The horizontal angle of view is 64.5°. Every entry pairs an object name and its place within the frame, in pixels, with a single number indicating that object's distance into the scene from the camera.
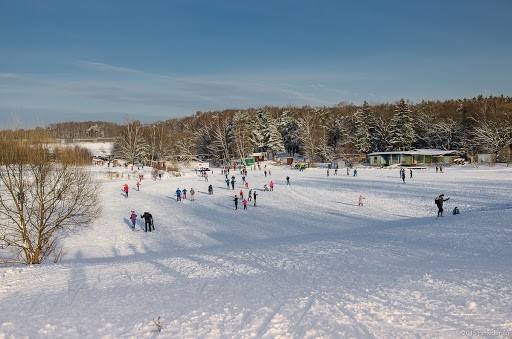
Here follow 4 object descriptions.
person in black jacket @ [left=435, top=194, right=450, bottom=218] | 20.61
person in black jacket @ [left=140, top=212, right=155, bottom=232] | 22.12
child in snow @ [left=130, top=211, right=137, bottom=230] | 22.75
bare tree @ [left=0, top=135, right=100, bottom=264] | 15.73
